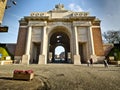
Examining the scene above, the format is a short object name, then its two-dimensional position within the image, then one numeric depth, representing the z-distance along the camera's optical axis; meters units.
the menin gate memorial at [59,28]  28.02
